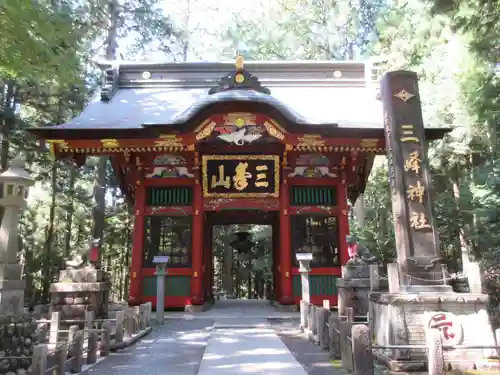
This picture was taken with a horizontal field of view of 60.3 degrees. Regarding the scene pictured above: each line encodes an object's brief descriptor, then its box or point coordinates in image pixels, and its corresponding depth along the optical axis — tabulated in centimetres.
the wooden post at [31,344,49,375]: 454
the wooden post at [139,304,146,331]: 884
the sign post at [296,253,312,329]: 967
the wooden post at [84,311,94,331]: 790
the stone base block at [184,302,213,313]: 1218
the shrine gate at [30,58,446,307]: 1189
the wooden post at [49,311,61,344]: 766
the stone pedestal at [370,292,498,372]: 568
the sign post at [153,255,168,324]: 1007
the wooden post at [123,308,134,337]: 790
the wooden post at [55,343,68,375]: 510
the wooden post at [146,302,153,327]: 934
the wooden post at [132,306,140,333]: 839
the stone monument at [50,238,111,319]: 944
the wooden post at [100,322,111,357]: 697
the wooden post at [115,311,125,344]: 737
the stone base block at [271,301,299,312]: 1225
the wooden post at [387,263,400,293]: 626
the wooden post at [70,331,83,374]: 571
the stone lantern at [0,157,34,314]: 695
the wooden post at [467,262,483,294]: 636
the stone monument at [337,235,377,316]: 934
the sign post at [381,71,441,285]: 646
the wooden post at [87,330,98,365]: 643
